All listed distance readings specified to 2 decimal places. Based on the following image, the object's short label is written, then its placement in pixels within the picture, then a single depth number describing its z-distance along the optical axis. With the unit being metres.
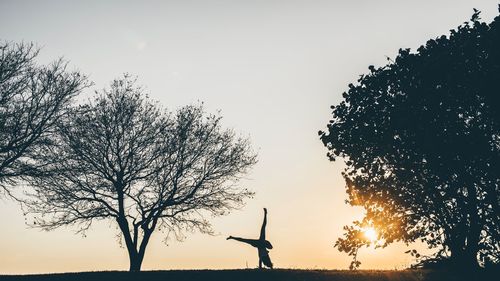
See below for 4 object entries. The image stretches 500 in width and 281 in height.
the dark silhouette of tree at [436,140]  23.88
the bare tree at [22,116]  28.12
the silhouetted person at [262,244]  22.22
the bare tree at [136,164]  33.09
